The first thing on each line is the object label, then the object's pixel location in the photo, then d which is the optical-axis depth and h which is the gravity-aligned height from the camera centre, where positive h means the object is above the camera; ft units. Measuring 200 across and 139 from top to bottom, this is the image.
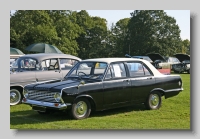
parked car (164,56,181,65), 74.95 +2.19
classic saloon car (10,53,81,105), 29.58 +0.10
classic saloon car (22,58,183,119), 22.65 -1.41
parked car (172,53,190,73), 71.87 +0.93
